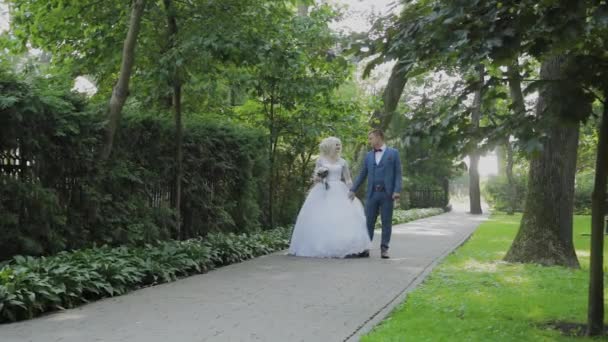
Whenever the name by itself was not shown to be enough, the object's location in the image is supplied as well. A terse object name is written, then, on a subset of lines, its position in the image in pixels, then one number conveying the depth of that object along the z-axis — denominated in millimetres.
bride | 11156
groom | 11164
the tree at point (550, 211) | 10117
